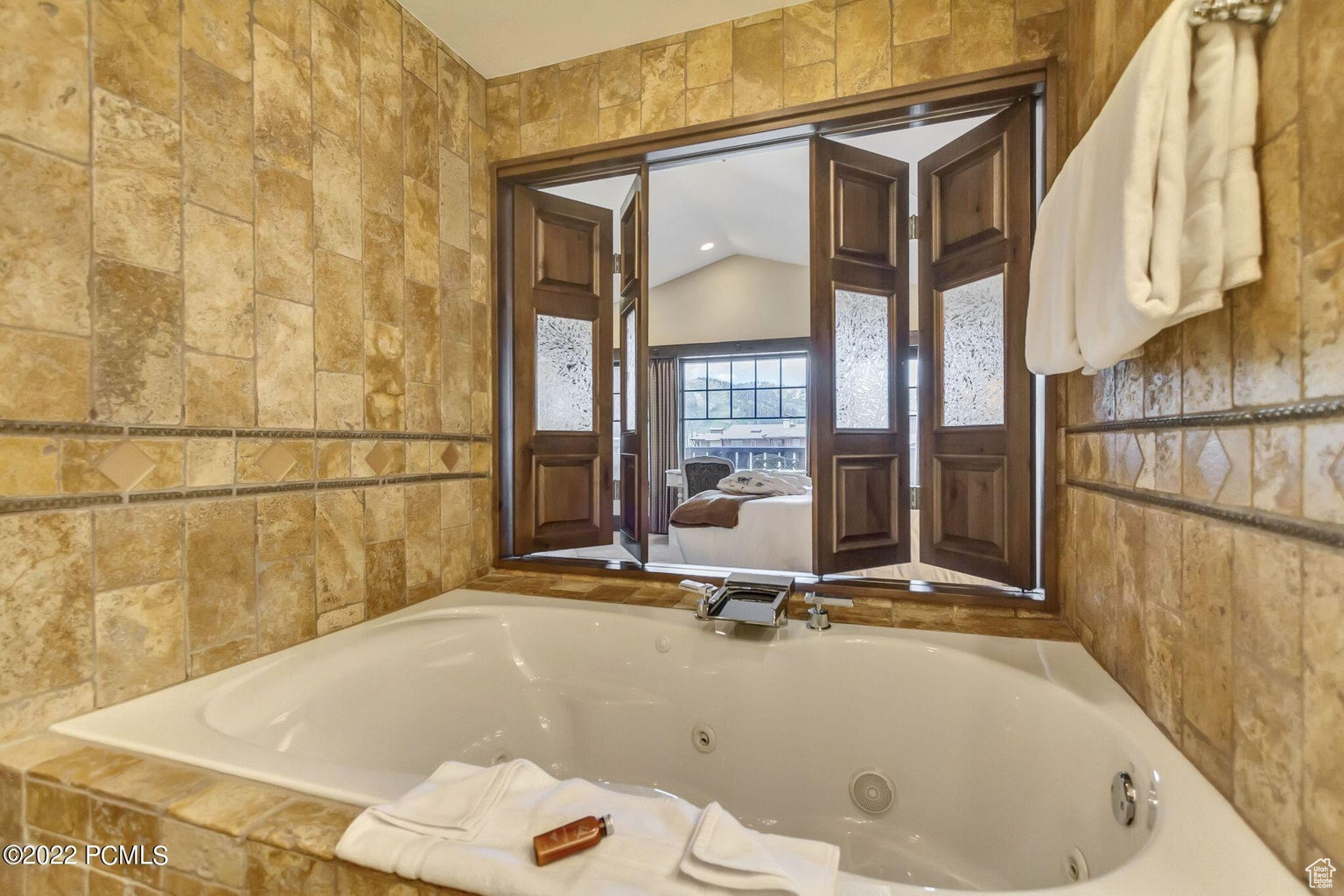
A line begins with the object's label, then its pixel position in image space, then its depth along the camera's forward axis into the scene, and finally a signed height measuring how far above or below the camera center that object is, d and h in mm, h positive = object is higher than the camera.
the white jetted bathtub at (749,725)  989 -655
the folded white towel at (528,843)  652 -512
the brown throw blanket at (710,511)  3756 -460
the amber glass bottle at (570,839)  681 -497
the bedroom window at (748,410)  6289 +415
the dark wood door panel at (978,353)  1760 +307
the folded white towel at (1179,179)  726 +366
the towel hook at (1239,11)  700 +558
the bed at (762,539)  3623 -637
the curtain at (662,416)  6566 +362
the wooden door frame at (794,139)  1683 +1115
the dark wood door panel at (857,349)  2037 +351
